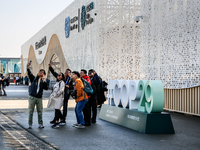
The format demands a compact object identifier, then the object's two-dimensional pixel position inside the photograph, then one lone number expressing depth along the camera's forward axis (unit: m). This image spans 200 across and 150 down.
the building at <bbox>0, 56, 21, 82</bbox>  89.35
